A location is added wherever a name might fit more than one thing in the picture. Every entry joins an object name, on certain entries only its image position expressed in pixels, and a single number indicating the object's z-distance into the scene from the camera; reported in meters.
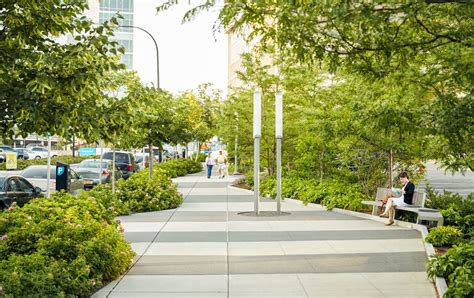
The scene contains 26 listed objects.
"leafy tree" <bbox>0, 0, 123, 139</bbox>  7.54
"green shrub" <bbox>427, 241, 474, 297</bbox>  7.14
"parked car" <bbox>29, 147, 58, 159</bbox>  71.31
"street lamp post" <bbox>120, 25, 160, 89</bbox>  37.44
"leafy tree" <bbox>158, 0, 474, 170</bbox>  6.52
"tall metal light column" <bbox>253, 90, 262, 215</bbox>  18.28
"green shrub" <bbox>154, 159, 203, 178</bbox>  39.45
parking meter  19.87
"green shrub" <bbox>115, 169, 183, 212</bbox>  18.66
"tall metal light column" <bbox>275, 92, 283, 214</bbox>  18.70
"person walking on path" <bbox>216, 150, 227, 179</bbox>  39.56
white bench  13.16
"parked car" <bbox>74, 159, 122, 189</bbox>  26.00
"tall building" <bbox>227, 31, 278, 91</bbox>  99.59
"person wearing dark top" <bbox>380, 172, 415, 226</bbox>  15.12
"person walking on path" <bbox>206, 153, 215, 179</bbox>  40.06
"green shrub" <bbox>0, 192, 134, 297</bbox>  6.97
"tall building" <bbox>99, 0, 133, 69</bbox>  113.88
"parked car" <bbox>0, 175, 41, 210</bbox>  16.53
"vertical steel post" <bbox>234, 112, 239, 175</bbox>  28.33
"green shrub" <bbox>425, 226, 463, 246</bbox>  11.63
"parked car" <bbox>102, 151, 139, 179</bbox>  35.34
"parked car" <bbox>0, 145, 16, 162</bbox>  54.88
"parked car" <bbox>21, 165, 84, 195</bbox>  21.97
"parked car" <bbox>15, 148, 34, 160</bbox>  67.44
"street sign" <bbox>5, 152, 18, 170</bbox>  28.45
